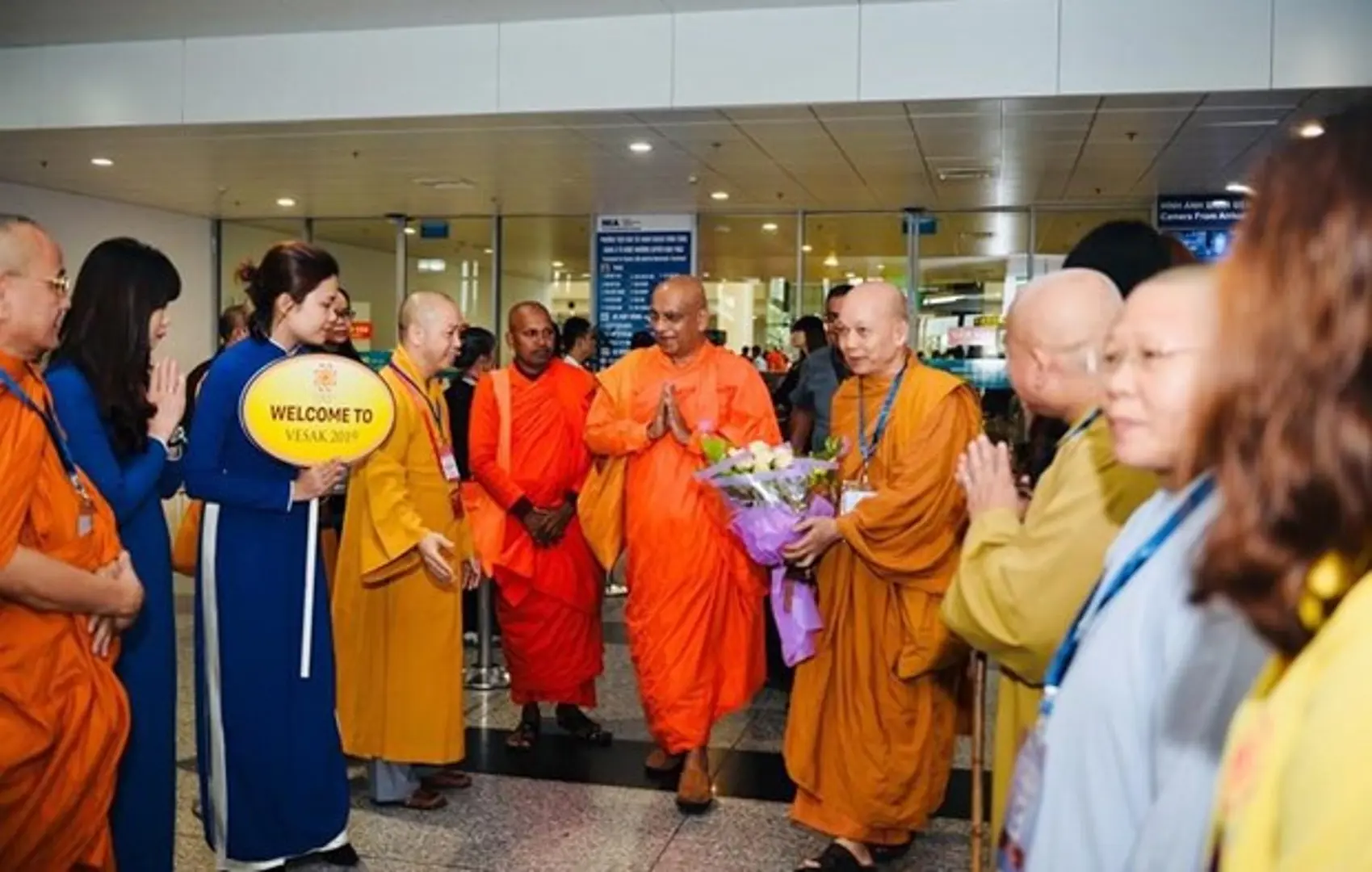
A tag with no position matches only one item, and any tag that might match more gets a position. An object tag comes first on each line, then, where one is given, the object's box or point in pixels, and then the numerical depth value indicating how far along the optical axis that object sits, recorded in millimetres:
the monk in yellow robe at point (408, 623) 3697
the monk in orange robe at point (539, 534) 4574
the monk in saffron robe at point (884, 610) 3143
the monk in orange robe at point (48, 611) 2123
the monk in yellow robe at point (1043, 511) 1655
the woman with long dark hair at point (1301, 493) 723
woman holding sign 2977
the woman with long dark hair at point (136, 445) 2465
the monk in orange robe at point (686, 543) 3916
